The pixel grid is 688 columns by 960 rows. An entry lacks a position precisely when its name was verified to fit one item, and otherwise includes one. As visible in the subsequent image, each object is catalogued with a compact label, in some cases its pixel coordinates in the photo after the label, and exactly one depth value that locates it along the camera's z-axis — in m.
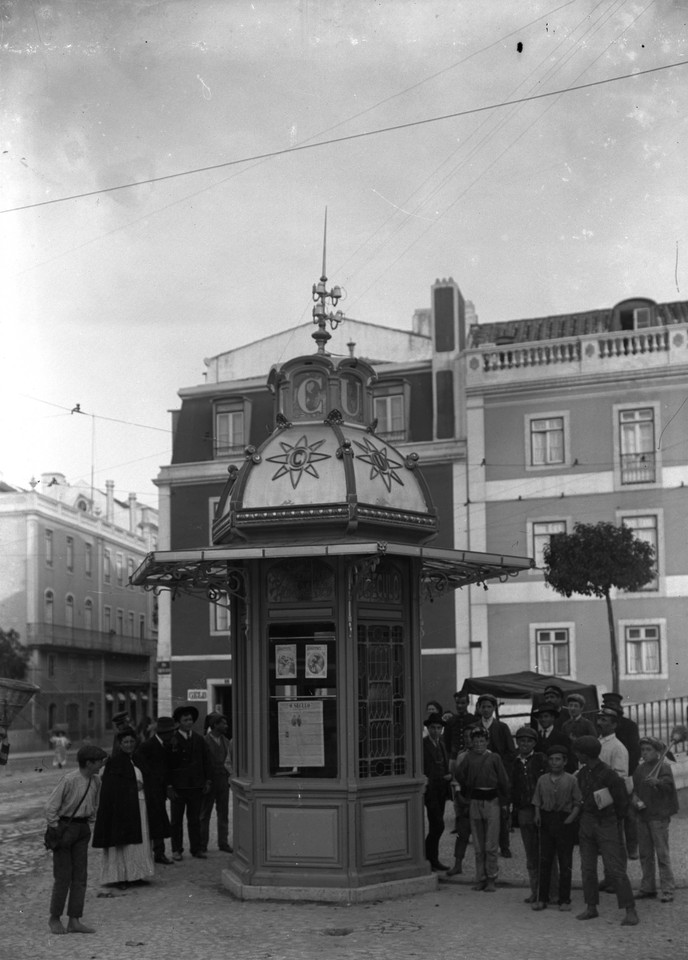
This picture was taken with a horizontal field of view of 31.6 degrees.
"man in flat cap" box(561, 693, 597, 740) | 12.55
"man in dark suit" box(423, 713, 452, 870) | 12.77
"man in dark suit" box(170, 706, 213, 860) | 13.93
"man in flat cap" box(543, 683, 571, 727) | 13.97
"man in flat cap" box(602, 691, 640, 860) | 12.30
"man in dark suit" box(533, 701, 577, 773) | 12.23
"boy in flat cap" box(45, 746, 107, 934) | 9.80
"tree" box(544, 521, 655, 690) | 26.10
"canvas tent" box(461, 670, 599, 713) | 19.72
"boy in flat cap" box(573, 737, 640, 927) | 9.88
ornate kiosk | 11.02
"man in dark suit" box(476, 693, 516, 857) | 13.22
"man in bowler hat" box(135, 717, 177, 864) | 13.53
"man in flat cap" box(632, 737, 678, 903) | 10.80
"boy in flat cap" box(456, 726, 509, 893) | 11.55
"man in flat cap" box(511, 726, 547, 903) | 10.90
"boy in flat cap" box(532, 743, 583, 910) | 10.35
